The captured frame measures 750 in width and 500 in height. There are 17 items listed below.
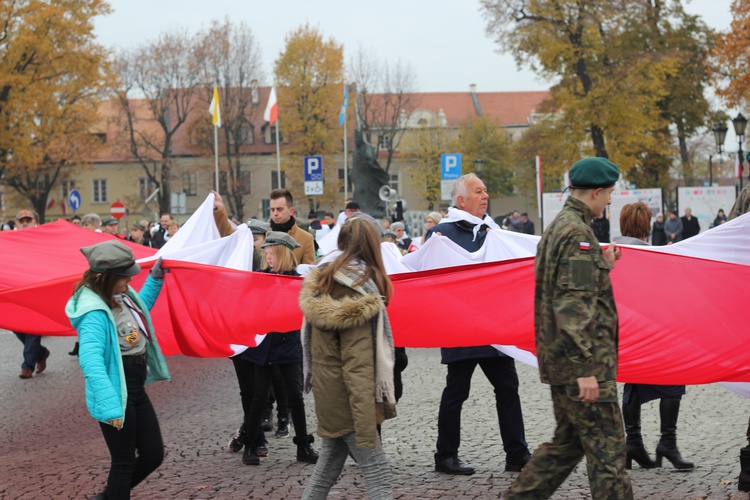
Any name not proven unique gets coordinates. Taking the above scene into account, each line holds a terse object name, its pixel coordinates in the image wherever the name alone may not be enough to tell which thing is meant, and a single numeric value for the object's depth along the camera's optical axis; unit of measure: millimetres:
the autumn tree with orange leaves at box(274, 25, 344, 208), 64875
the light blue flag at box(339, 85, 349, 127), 51916
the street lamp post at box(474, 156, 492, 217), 37188
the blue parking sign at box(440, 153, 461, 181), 28812
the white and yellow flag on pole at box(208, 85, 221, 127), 45812
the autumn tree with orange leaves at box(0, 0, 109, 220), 41438
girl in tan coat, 5035
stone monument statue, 28250
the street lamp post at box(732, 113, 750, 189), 29297
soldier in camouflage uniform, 4613
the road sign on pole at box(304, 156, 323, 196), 32312
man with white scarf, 6688
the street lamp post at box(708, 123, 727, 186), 31841
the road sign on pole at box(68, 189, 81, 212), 38406
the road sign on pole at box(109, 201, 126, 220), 37344
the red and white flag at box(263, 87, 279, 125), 45719
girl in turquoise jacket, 5129
